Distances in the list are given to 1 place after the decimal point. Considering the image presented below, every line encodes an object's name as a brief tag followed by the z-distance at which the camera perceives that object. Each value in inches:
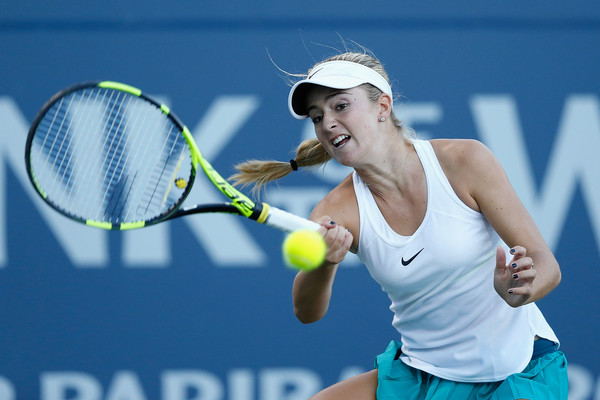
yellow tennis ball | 414.2
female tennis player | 422.4
